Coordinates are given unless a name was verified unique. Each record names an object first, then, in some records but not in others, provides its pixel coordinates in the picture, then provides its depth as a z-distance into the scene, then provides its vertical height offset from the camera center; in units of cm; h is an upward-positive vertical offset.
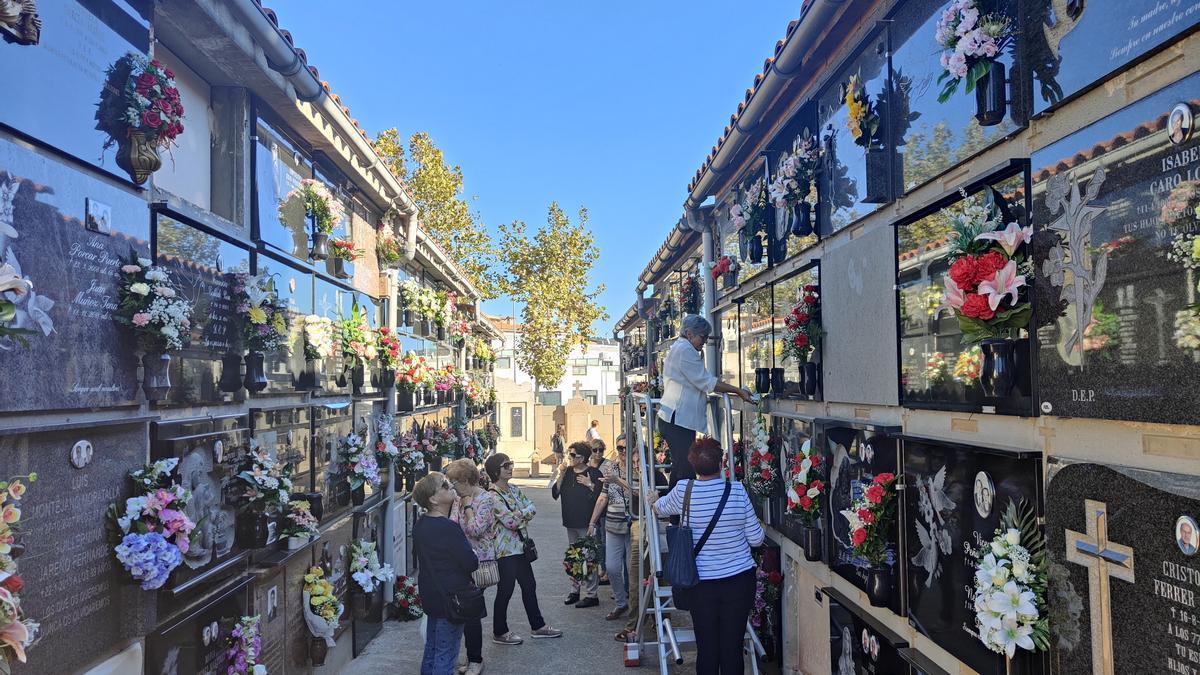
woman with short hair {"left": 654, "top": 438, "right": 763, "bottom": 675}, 519 -140
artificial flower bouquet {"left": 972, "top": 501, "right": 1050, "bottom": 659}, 272 -85
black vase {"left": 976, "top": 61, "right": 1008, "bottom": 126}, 301 +103
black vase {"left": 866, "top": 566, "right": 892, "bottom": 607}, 413 -124
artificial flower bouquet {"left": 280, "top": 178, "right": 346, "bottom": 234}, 690 +150
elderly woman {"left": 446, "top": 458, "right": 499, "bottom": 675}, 751 -147
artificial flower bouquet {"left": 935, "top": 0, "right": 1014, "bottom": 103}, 299 +126
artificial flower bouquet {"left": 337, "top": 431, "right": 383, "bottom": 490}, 795 -100
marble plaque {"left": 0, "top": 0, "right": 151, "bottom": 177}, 304 +125
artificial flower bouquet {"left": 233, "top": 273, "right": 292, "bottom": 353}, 520 +38
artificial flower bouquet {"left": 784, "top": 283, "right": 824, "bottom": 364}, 571 +25
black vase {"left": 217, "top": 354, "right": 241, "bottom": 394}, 498 -4
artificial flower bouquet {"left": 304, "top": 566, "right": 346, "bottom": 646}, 641 -204
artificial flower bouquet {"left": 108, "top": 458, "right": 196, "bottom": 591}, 367 -78
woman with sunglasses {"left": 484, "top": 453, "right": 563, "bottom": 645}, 806 -199
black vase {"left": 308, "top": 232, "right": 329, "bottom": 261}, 709 +111
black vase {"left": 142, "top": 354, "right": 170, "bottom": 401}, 394 -5
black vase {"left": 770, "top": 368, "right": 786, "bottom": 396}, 666 -20
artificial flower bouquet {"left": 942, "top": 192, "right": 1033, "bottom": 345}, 281 +29
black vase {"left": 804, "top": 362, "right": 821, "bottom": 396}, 571 -14
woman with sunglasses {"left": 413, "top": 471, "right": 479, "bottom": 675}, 617 -164
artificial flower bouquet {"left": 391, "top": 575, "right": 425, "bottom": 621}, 937 -293
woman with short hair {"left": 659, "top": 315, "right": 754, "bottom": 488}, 688 -28
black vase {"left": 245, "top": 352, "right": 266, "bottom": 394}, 530 -4
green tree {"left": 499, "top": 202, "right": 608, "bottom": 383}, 3100 +286
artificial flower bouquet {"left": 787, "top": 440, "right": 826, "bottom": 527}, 541 -92
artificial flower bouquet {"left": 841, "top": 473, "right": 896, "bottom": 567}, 412 -87
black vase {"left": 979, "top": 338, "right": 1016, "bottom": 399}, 288 -4
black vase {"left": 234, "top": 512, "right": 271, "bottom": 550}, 517 -110
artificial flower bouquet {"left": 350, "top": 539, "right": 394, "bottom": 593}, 773 -208
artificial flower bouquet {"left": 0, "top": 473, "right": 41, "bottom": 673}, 240 -71
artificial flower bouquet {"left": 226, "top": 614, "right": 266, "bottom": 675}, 489 -183
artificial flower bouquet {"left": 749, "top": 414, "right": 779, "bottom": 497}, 671 -92
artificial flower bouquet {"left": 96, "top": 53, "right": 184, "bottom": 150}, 371 +132
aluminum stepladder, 636 -197
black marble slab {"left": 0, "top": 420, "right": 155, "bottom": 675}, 311 -77
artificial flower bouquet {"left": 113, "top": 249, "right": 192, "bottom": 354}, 372 +30
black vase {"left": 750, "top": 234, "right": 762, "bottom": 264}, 741 +108
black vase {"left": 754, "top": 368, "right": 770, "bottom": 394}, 691 -19
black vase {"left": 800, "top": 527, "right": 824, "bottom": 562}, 547 -134
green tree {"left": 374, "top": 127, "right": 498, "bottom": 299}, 2462 +562
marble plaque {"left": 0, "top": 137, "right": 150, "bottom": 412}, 299 +36
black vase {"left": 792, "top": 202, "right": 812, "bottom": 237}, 589 +107
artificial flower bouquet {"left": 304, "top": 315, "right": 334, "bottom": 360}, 680 +25
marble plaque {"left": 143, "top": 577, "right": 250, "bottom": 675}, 406 -156
